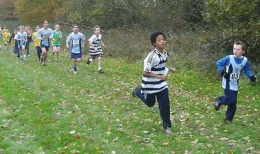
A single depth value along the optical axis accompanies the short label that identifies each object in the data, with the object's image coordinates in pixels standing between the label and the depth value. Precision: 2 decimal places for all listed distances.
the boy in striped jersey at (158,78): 8.52
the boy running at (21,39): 24.42
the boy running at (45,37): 20.91
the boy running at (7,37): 36.19
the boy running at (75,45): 18.33
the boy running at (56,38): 22.77
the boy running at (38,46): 22.04
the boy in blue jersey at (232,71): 9.14
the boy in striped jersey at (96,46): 18.77
